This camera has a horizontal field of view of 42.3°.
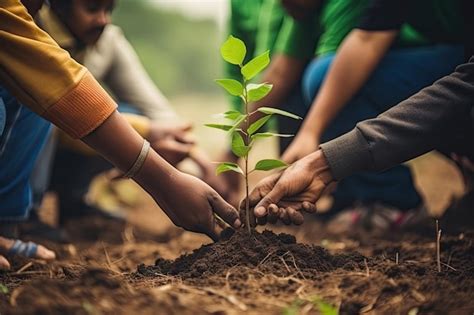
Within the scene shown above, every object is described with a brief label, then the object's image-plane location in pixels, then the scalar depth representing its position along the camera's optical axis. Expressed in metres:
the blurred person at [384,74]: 2.40
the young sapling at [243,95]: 1.76
